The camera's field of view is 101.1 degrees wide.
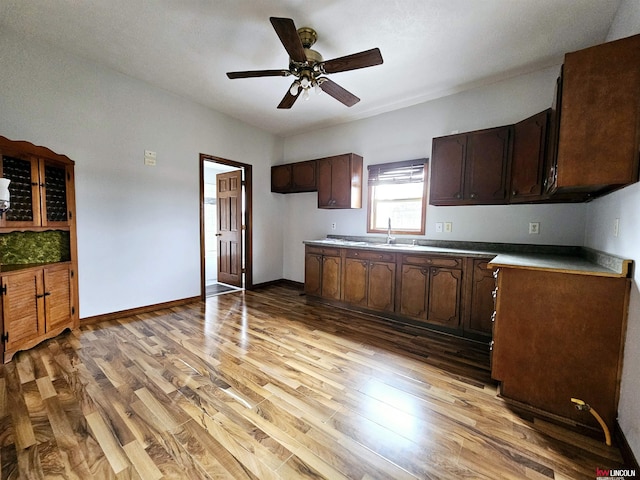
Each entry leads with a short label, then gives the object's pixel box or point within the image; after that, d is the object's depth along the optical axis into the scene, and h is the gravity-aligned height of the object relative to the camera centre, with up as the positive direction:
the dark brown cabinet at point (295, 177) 4.28 +0.77
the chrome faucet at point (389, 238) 3.61 -0.19
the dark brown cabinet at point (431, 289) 2.72 -0.69
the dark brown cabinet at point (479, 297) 2.54 -0.70
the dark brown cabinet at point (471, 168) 2.68 +0.63
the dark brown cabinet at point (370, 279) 3.15 -0.69
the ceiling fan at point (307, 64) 1.83 +1.28
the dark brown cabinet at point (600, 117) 1.38 +0.61
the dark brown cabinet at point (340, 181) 3.79 +0.63
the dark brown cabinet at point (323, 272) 3.62 -0.70
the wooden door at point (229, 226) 4.55 -0.09
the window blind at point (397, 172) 3.45 +0.72
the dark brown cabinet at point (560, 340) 1.47 -0.68
